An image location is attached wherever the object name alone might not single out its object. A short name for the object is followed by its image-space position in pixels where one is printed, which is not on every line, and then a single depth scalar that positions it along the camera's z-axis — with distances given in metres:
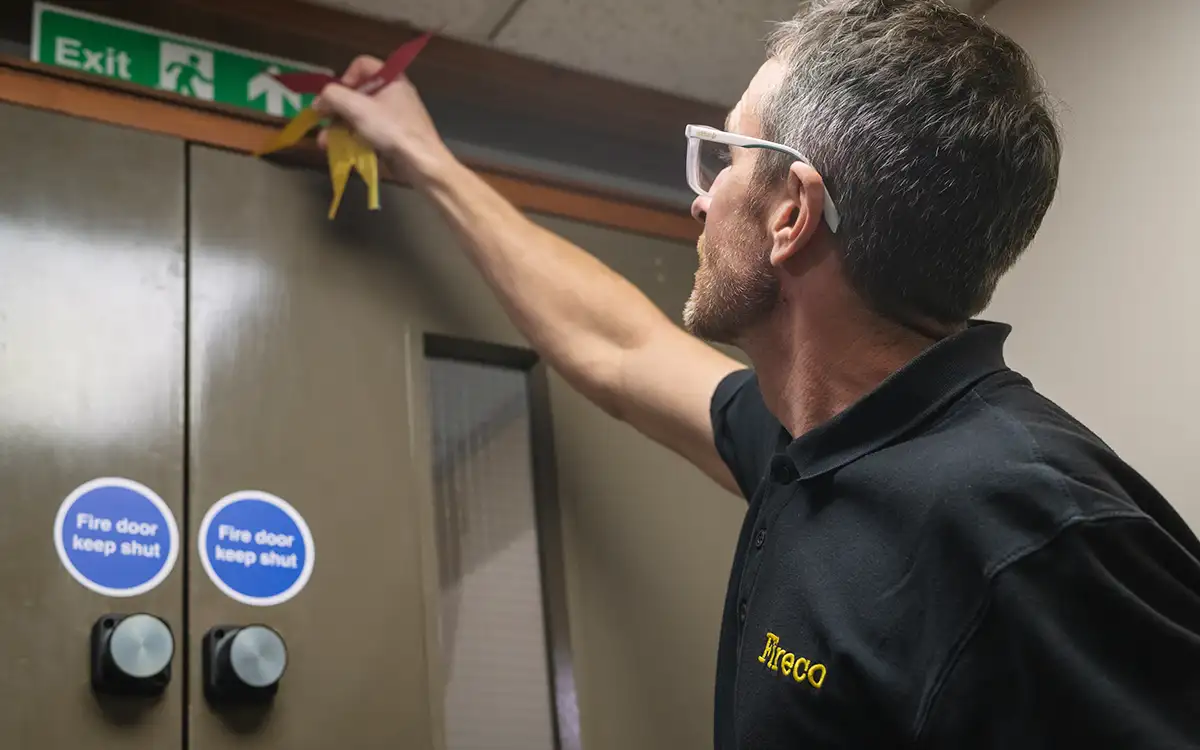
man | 0.70
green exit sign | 1.34
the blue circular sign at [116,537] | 1.09
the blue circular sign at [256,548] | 1.15
